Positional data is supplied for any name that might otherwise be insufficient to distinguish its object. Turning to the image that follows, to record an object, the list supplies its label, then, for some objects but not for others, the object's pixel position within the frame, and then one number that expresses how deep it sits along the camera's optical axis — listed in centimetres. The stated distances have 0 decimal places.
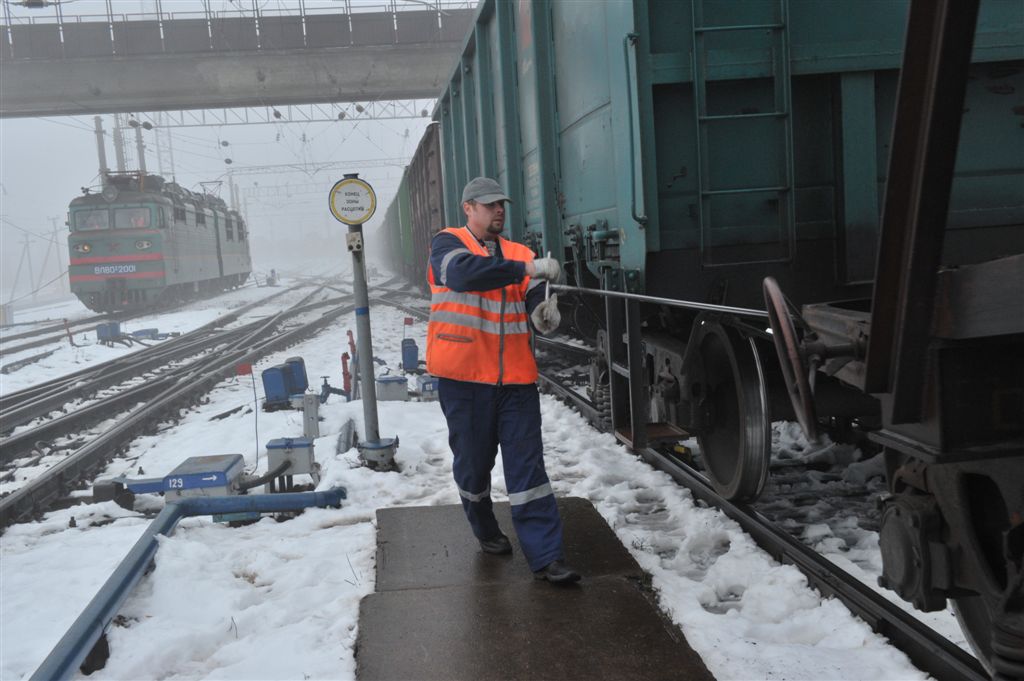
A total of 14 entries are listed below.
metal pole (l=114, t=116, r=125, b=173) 3378
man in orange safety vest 386
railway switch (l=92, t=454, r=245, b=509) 517
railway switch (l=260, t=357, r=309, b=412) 886
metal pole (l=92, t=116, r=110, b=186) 3160
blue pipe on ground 301
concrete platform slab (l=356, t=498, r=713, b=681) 314
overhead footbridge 2867
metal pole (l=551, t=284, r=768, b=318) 261
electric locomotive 2361
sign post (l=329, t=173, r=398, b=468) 591
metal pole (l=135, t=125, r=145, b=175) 3472
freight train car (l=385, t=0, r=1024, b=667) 189
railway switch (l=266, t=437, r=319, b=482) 565
